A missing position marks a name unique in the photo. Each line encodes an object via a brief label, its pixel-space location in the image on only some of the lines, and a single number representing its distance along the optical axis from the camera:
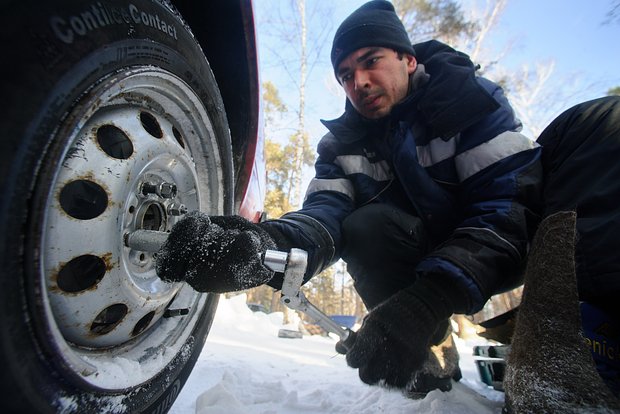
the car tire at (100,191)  0.42
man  0.93
